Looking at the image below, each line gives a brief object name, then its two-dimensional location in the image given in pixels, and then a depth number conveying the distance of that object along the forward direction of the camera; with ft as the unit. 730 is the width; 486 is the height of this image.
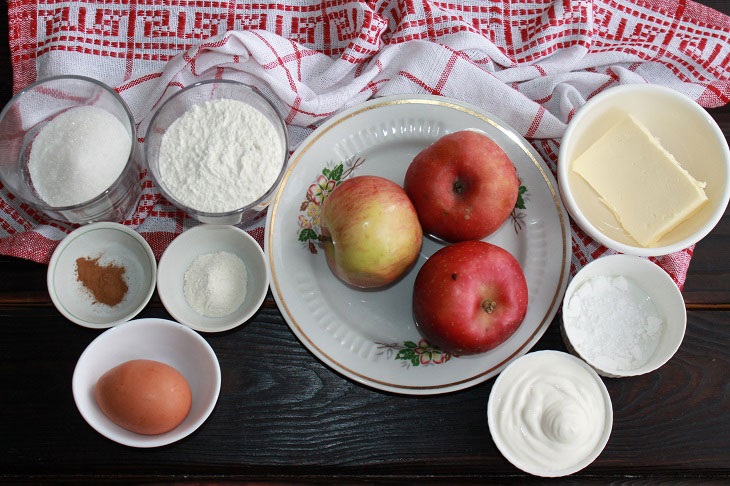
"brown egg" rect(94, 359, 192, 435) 3.02
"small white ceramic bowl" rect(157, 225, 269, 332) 3.28
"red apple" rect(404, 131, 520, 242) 3.11
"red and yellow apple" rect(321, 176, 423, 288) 3.05
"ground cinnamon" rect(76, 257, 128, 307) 3.35
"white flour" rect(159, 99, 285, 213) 3.23
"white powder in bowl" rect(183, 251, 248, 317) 3.31
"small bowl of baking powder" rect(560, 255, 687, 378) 3.24
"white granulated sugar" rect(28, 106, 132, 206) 3.22
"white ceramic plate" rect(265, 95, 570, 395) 3.33
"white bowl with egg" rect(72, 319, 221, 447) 3.12
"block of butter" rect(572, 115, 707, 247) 3.33
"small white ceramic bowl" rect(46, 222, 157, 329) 3.29
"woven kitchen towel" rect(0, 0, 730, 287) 3.52
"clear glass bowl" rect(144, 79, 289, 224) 3.26
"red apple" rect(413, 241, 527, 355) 3.01
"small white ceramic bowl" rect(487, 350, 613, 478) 3.08
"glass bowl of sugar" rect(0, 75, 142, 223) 3.22
